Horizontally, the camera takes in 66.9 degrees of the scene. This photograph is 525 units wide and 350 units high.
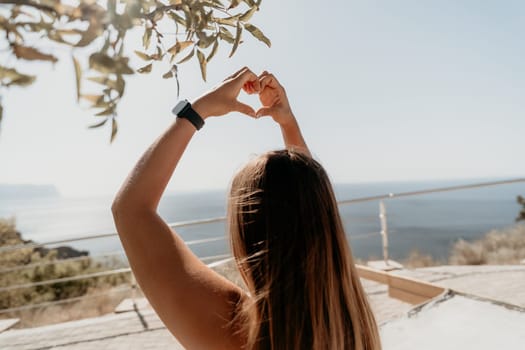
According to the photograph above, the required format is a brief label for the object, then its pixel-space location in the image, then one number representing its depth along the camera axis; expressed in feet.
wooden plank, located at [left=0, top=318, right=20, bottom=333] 13.23
